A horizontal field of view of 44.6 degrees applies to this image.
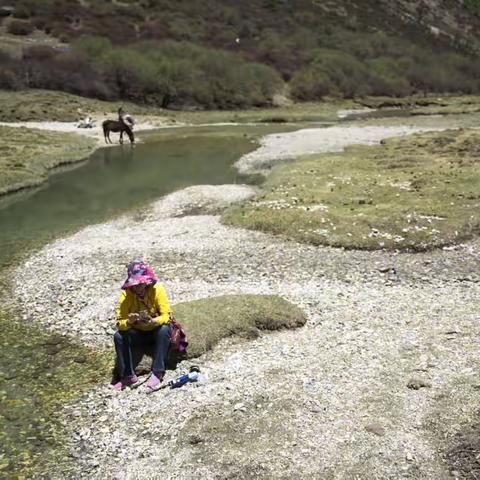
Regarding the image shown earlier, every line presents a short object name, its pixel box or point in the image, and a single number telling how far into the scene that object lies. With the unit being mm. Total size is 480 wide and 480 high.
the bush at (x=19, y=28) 115000
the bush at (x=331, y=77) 114438
